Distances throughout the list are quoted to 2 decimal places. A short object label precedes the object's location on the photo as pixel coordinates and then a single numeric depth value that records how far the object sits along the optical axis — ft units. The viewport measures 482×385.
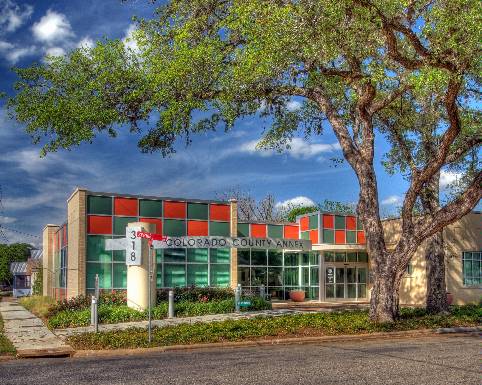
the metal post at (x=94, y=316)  65.16
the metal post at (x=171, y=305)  79.87
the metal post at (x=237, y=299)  86.14
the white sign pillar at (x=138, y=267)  81.82
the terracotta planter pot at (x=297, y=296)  119.75
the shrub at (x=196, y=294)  92.12
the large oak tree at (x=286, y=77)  55.62
